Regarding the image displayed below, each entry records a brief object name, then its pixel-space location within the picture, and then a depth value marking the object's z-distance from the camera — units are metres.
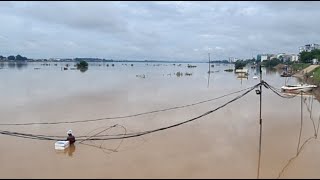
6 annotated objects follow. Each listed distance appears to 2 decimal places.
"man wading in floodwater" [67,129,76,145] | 7.30
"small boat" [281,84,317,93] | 17.79
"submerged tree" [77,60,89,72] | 62.07
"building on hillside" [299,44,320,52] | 87.06
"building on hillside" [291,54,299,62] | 75.73
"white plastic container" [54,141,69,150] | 7.06
